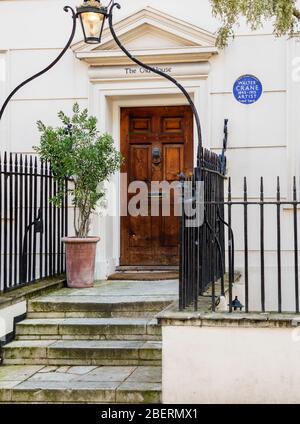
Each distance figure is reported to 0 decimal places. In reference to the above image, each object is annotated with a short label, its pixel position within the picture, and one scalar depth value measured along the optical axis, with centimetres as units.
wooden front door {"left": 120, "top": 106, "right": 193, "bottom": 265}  955
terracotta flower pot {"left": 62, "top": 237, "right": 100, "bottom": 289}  805
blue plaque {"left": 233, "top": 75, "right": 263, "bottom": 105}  888
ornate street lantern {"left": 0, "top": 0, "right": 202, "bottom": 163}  707
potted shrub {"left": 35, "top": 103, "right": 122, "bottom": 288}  800
